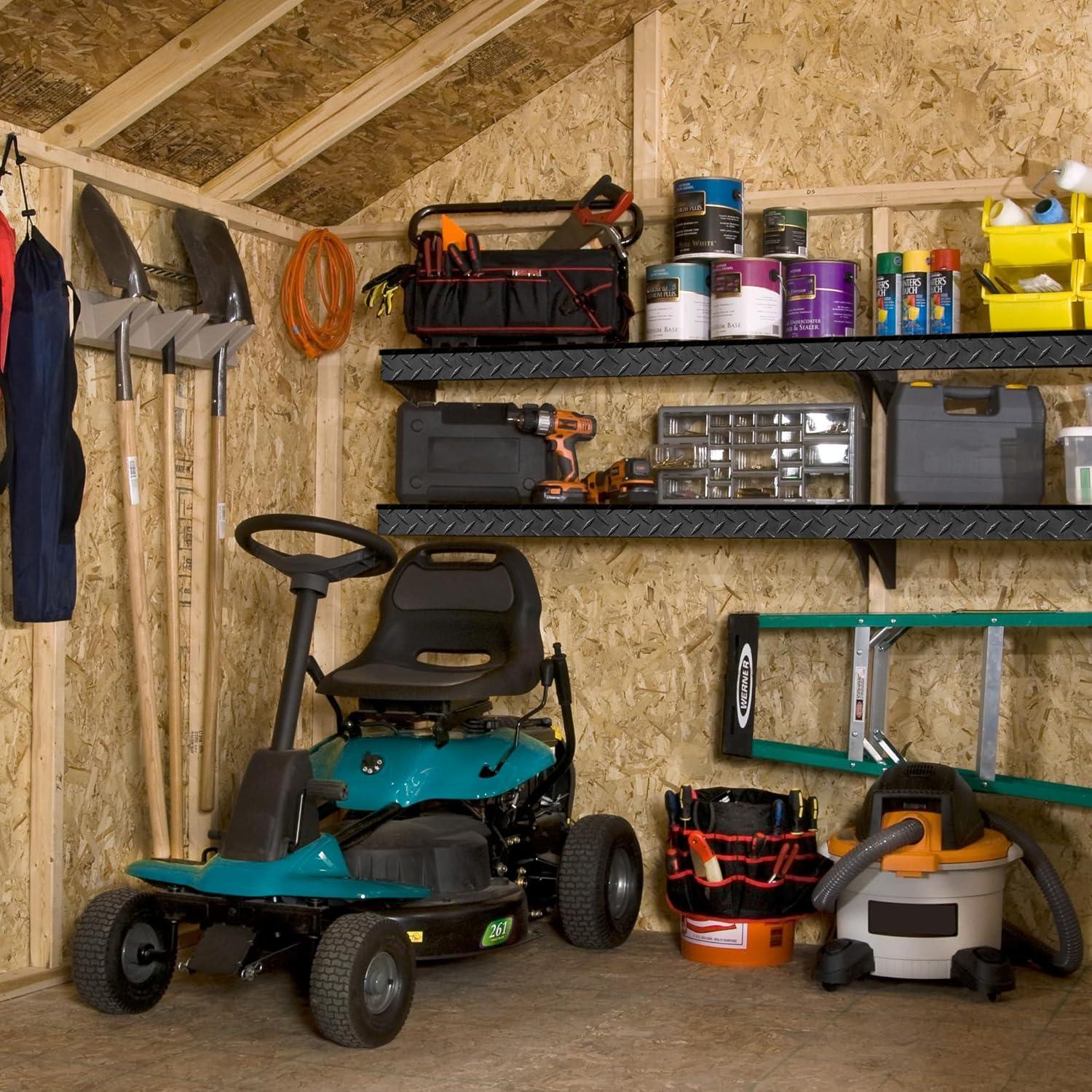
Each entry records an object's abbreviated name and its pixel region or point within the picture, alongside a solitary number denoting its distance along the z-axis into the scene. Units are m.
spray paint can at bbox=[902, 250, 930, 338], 4.05
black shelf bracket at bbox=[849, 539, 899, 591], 4.21
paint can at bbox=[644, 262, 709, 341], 4.23
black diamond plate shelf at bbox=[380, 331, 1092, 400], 3.90
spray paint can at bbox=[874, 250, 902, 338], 4.09
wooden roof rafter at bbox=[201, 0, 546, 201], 4.11
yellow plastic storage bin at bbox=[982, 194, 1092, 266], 3.80
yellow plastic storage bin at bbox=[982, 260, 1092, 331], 3.86
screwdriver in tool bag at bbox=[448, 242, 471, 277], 4.27
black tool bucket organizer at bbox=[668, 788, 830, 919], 3.97
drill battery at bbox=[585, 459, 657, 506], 4.23
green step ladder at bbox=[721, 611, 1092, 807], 3.93
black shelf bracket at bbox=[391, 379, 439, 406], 4.59
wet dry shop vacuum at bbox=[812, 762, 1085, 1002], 3.66
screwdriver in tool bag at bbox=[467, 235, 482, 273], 4.25
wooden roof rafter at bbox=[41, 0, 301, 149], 3.63
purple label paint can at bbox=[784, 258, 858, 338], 4.14
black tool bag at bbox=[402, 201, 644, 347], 4.24
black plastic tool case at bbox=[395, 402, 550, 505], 4.34
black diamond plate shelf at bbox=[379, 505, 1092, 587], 3.84
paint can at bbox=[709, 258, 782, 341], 4.14
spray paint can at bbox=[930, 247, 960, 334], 4.02
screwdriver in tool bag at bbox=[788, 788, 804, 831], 4.04
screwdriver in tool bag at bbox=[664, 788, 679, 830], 4.11
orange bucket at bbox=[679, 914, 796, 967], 3.98
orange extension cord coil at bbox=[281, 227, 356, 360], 4.60
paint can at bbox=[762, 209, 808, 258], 4.19
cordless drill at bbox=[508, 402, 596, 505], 4.26
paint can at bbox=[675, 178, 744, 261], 4.17
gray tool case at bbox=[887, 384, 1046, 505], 3.91
